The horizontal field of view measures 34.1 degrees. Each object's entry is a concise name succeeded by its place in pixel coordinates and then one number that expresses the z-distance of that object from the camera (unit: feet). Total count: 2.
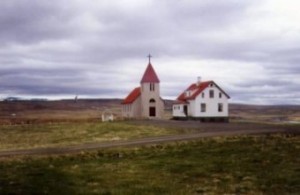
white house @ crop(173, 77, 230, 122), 265.13
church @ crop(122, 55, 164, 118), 272.92
